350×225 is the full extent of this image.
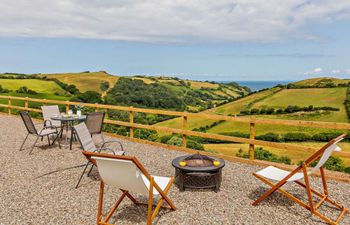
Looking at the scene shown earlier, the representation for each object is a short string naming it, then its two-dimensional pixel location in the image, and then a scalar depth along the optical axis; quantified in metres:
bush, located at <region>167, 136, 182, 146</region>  10.24
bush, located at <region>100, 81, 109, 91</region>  55.26
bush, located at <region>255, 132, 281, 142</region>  23.57
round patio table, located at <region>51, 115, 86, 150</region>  7.89
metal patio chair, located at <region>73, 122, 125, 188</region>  5.49
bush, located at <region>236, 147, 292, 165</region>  11.39
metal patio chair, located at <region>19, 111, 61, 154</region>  7.24
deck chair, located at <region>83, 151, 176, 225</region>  3.32
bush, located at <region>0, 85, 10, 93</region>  33.50
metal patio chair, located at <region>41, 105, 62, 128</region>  9.03
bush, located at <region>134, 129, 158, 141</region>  10.46
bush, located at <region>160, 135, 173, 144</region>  11.91
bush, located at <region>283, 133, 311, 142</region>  21.98
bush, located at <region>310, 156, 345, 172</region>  8.56
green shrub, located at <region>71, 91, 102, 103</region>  30.57
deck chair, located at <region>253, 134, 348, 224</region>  3.92
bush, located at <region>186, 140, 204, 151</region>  11.14
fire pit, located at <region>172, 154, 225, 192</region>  4.79
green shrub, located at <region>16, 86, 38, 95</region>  36.39
